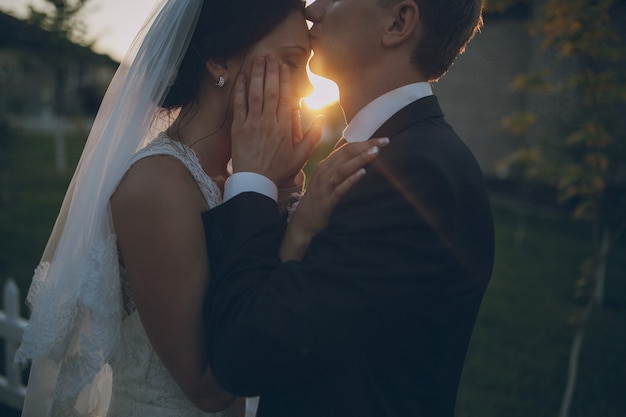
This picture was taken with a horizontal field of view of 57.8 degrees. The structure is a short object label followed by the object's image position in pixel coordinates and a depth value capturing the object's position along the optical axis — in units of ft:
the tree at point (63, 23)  16.65
